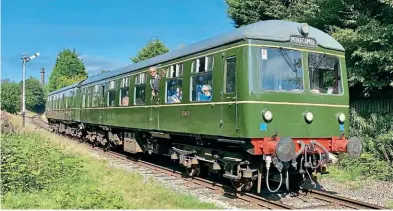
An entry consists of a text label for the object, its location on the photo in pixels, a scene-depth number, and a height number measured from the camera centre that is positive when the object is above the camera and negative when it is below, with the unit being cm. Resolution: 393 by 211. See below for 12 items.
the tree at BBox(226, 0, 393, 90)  1197 +245
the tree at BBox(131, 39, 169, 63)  4059 +634
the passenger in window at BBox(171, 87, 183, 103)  1096 +55
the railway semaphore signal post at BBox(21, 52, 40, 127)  3716 +493
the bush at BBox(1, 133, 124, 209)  744 -130
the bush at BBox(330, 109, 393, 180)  1161 -84
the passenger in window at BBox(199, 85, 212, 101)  966 +54
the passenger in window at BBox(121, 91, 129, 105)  1479 +63
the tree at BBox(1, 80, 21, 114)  4359 +199
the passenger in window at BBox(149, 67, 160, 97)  1233 +107
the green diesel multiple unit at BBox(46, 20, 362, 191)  847 +33
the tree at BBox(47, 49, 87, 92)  7131 +829
